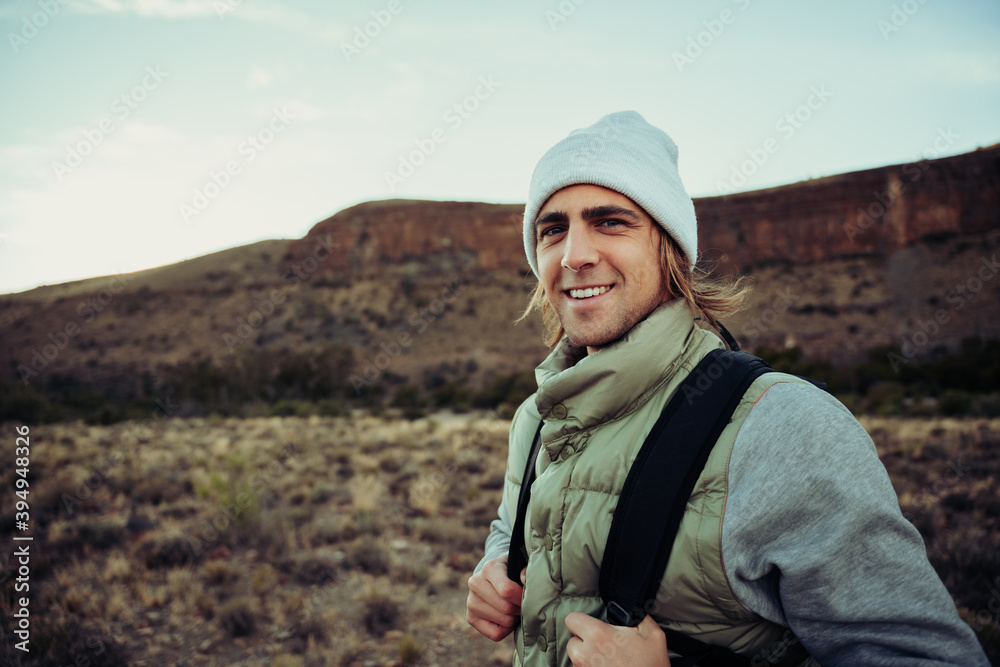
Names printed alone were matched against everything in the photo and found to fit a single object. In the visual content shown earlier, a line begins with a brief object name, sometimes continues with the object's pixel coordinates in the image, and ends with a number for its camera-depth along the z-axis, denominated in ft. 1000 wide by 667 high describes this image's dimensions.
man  3.21
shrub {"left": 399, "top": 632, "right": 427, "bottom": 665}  13.07
